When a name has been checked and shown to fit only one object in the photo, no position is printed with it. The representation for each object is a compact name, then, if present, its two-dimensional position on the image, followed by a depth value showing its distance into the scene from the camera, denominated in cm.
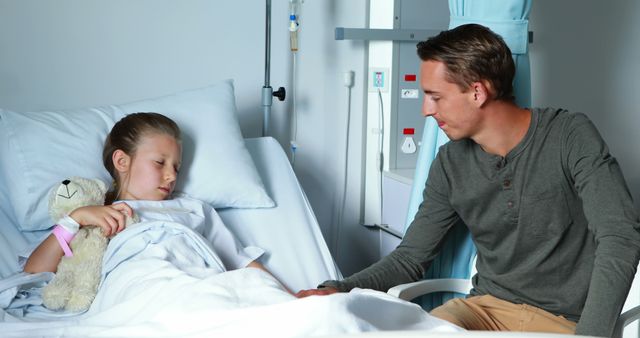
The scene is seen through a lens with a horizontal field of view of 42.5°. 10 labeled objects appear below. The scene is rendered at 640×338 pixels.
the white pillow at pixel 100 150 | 221
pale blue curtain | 218
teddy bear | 195
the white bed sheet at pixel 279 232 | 221
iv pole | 279
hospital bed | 150
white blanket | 142
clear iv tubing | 289
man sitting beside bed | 187
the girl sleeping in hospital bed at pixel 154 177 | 220
